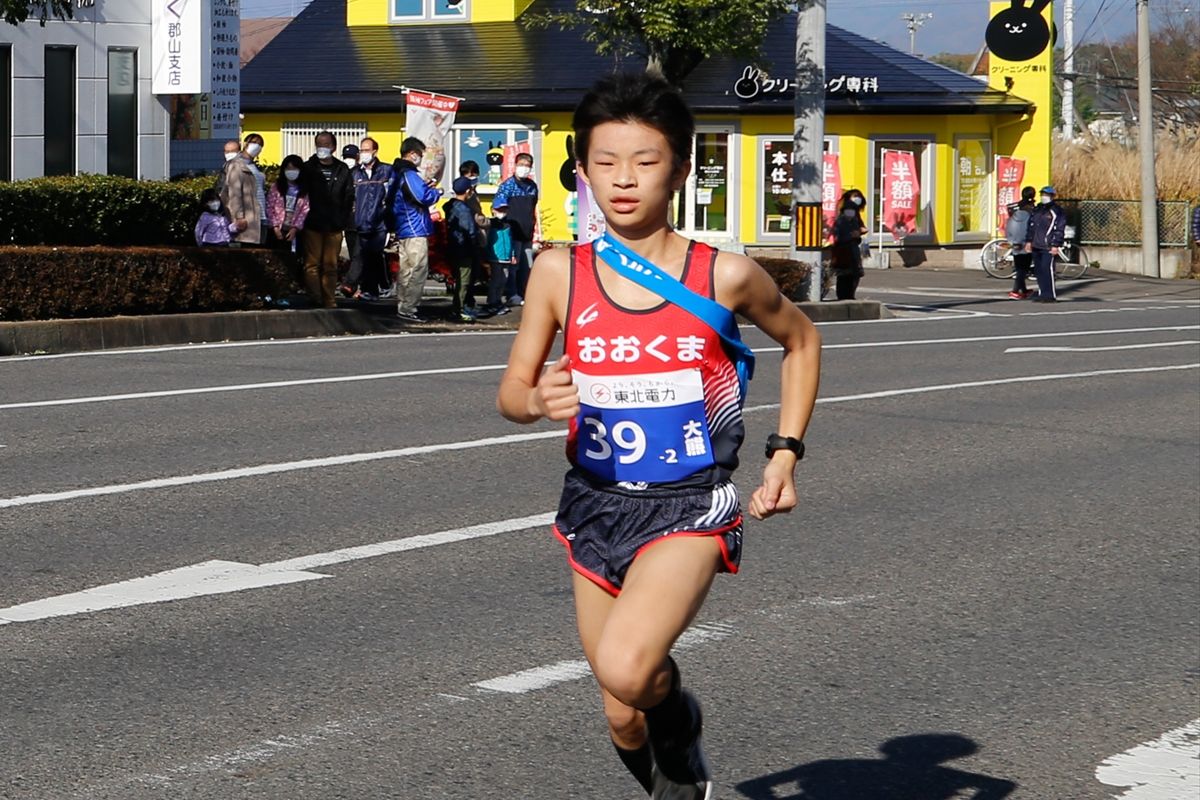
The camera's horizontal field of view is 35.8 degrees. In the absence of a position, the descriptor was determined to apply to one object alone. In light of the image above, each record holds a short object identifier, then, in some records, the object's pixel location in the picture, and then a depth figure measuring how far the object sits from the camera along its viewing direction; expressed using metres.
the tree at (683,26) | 26.95
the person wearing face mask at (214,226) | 19.53
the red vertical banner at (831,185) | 37.00
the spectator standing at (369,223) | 20.64
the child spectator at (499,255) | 21.55
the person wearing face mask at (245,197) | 19.30
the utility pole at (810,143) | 25.17
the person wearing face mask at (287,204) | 19.85
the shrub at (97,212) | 18.95
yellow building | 38.53
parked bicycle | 34.75
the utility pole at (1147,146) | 34.94
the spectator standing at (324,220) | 19.44
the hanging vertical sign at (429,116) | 24.98
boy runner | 4.04
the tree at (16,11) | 15.66
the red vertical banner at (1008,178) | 38.88
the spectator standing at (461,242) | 20.56
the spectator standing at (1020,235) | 29.64
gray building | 25.20
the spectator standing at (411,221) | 19.72
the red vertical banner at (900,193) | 37.59
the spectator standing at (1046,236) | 28.33
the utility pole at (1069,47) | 63.44
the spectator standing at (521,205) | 22.02
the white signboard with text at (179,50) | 26.31
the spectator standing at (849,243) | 25.81
